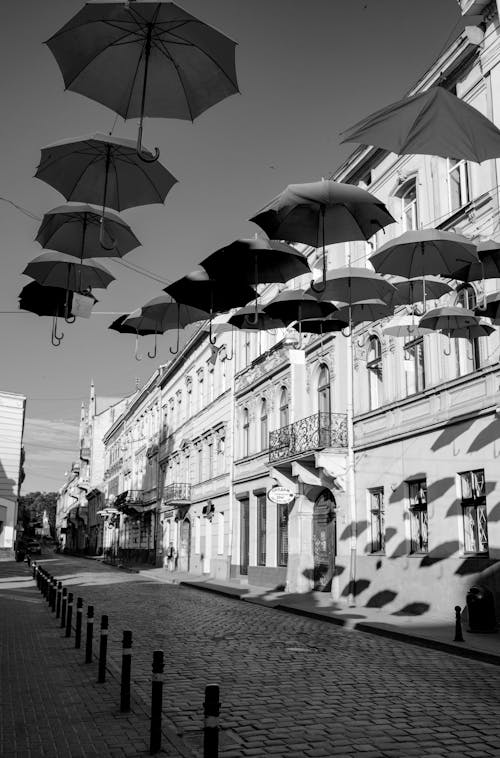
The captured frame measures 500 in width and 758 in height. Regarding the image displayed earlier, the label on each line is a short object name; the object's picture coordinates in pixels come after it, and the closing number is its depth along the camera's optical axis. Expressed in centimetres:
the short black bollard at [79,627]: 1289
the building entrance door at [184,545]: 4209
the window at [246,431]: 3356
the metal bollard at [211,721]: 503
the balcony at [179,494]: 4234
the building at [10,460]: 4919
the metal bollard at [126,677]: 809
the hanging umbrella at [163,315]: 1210
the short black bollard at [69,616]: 1435
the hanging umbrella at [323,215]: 884
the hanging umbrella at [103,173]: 811
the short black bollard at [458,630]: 1353
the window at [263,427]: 3127
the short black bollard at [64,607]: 1535
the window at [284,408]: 2898
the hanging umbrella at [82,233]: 940
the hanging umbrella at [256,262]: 1016
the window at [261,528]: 3059
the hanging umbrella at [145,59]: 646
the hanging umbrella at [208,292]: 1085
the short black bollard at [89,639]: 1117
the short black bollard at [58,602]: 1750
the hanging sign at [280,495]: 2441
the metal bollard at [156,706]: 664
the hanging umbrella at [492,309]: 1203
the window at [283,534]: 2805
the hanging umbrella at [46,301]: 1077
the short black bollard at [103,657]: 980
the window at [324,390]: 2569
